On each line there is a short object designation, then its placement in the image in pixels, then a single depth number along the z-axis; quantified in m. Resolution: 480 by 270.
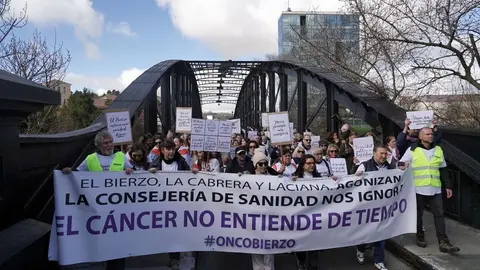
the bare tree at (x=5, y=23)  16.43
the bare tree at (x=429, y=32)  12.52
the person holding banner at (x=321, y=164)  6.44
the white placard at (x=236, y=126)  15.55
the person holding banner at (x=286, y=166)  6.29
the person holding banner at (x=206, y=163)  8.02
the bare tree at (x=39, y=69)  19.53
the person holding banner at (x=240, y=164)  6.52
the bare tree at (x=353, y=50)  14.72
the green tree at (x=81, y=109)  40.11
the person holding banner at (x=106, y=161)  5.22
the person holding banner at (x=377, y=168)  5.94
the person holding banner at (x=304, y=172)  5.85
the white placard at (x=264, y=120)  17.09
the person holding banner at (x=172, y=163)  5.83
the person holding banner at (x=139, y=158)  5.70
